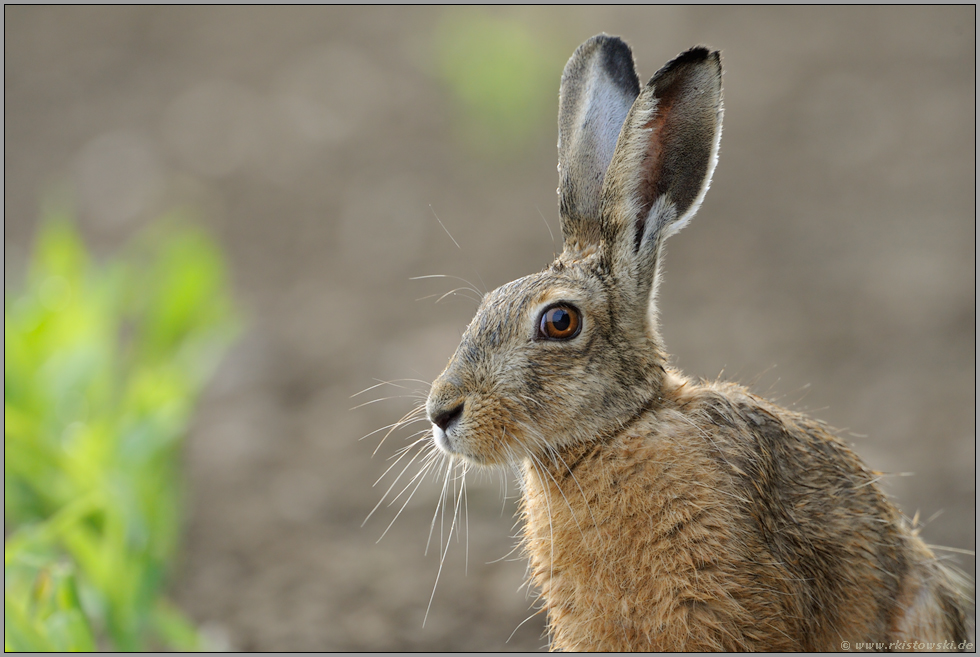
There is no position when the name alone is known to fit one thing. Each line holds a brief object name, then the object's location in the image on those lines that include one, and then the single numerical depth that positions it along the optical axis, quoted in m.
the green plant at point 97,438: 6.86
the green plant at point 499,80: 17.81
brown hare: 5.14
